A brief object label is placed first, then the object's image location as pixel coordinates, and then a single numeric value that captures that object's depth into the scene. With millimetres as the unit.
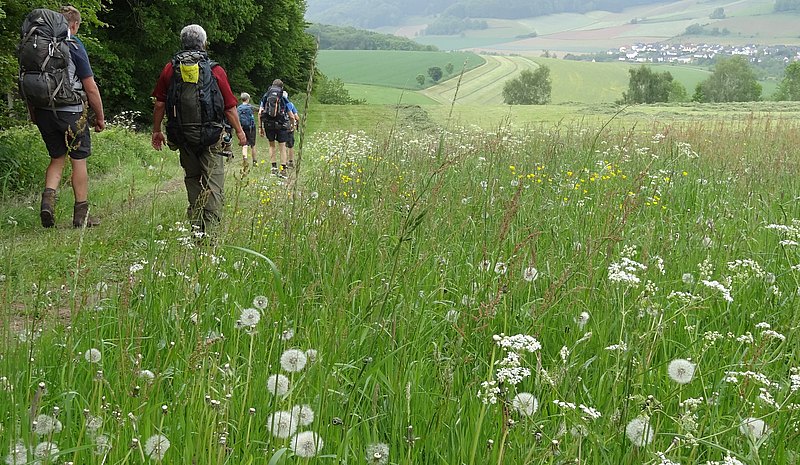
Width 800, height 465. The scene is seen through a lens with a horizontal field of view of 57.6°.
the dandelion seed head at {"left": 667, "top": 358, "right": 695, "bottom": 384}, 2167
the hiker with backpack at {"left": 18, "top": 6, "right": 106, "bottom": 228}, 7312
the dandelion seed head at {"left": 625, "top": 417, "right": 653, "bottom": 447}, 1984
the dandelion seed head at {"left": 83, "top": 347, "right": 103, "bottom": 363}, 2571
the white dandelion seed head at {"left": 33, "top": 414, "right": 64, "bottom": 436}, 1982
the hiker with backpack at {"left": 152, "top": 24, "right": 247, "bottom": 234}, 6773
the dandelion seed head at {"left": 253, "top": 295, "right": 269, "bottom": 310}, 2901
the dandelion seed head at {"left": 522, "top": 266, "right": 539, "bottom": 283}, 3467
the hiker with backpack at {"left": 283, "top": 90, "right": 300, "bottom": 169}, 15294
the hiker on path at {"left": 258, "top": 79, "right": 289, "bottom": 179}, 15273
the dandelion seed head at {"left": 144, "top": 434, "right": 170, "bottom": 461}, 1843
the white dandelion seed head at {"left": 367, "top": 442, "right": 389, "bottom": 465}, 1784
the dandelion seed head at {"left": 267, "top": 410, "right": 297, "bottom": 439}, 1912
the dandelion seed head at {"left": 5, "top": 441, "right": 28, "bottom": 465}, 1878
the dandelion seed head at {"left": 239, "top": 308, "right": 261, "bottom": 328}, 2467
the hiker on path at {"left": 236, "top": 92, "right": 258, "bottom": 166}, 16219
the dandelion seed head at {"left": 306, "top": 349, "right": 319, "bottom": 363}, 2264
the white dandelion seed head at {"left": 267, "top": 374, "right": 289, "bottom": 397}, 2174
